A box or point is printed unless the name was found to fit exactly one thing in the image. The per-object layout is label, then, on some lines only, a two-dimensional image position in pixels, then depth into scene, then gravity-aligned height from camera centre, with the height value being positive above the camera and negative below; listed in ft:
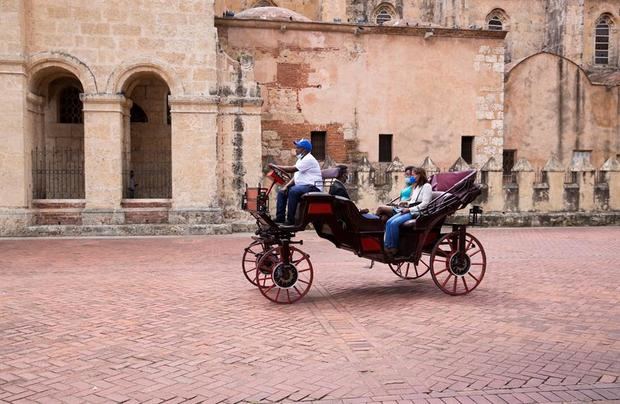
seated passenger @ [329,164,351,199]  26.78 -0.48
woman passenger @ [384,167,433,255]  26.03 -1.51
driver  25.49 -0.17
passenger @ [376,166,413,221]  28.02 -1.62
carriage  25.22 -2.62
